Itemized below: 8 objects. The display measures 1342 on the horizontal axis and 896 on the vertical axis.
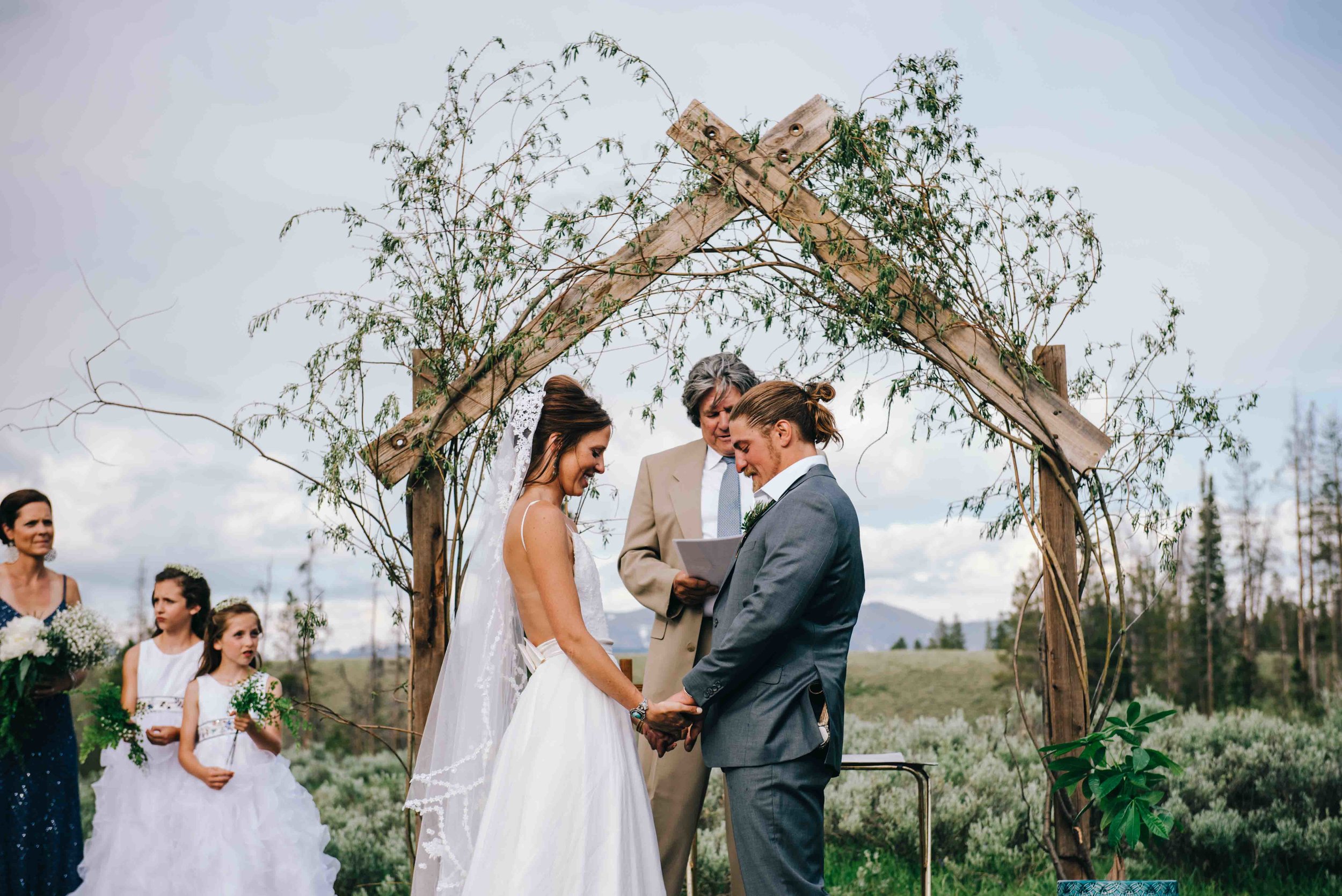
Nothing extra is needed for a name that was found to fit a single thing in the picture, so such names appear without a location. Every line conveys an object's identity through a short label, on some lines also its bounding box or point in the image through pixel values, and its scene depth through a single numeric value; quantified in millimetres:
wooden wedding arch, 4535
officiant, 3908
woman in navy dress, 4758
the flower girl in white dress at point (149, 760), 4590
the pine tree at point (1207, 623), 19203
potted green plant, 3996
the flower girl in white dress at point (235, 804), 4465
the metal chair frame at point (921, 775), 4180
